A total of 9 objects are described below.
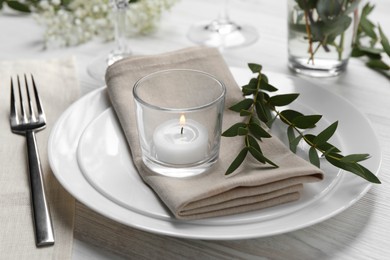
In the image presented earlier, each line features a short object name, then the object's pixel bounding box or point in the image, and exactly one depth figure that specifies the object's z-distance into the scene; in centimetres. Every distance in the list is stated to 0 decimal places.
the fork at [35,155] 60
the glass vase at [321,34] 79
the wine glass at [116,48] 83
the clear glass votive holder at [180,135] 61
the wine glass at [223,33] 92
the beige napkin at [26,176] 59
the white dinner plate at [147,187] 57
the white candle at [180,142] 61
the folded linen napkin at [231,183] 57
